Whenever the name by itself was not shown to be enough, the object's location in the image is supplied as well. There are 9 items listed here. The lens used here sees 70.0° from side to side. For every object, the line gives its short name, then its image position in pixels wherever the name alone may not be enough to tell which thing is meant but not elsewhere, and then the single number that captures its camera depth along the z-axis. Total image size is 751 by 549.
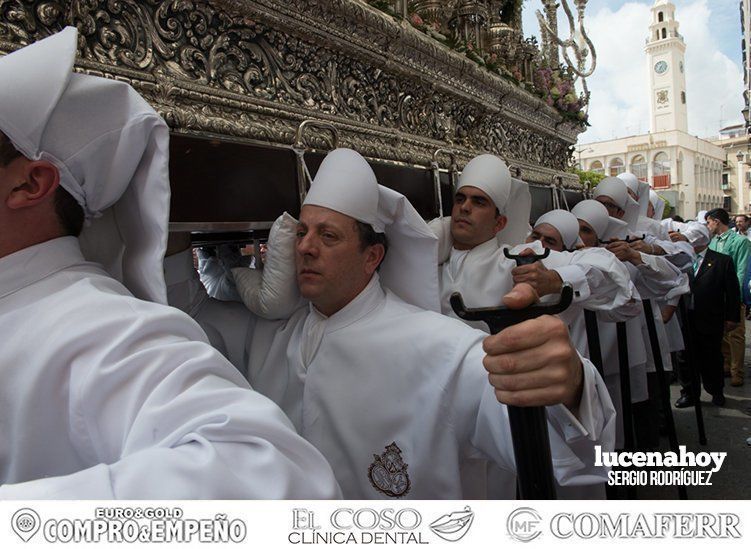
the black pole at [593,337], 2.10
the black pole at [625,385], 2.29
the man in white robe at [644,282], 2.83
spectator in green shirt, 4.17
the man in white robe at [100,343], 0.57
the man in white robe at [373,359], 1.21
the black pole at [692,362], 2.92
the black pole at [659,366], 2.54
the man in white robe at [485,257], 1.99
